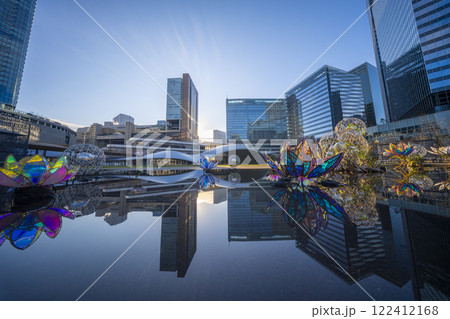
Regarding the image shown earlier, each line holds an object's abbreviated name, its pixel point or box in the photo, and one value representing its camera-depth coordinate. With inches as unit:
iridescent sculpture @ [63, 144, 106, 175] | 471.1
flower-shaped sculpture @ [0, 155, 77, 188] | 214.7
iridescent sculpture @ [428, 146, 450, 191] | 526.5
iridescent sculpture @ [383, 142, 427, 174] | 592.3
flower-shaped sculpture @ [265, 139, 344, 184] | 283.0
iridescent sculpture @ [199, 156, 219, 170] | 786.8
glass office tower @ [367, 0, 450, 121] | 1206.3
